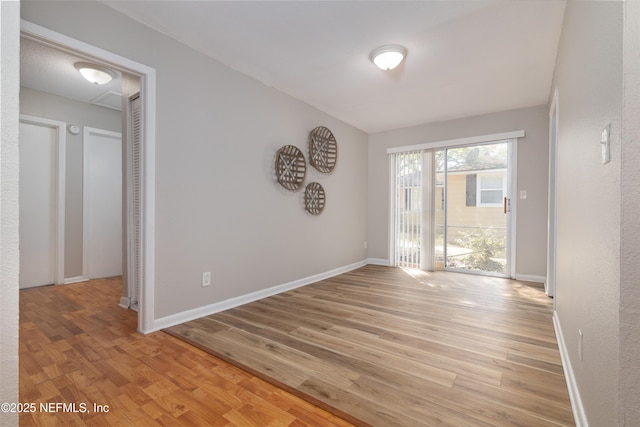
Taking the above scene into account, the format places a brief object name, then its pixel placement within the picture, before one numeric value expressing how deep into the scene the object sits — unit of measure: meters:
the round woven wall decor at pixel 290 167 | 3.37
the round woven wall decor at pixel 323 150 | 3.87
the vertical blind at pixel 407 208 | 4.76
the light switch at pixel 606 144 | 0.93
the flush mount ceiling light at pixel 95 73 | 2.83
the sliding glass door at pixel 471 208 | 4.64
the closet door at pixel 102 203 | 3.96
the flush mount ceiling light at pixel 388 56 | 2.48
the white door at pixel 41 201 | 3.49
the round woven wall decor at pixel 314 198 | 3.79
